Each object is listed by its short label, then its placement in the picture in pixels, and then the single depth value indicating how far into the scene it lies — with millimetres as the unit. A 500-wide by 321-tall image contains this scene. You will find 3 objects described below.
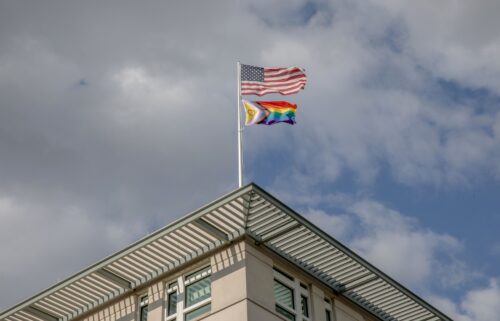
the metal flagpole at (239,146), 25055
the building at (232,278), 23797
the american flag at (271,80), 27128
